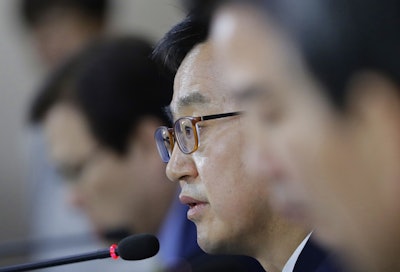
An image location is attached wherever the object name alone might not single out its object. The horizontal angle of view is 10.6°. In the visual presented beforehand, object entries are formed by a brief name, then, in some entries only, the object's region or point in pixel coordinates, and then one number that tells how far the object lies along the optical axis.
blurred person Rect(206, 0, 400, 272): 1.70
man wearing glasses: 2.08
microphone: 2.11
